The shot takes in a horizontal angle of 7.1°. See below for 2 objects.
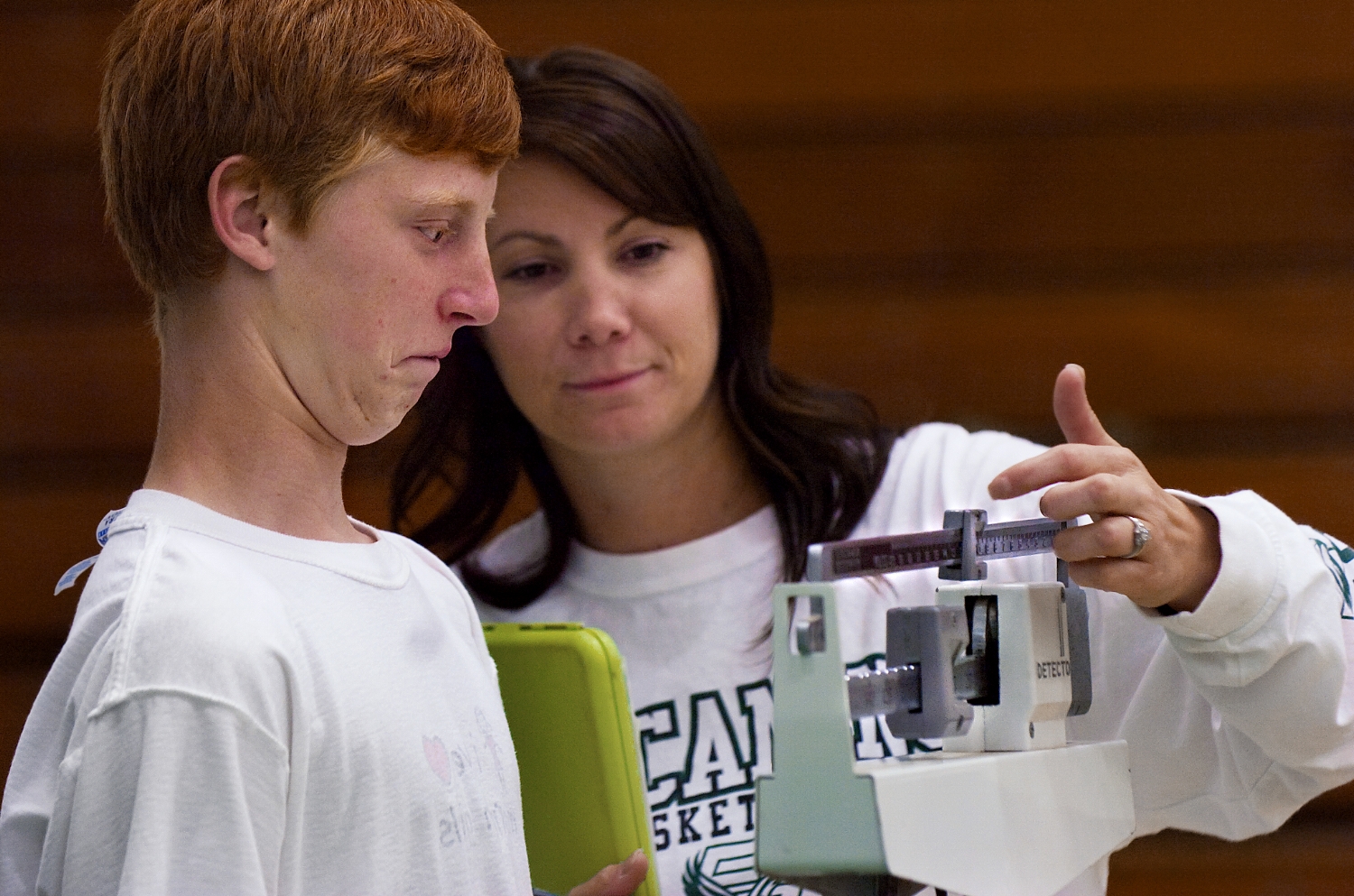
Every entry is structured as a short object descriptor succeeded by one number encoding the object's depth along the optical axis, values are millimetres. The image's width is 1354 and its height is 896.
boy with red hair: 4934
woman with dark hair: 5223
